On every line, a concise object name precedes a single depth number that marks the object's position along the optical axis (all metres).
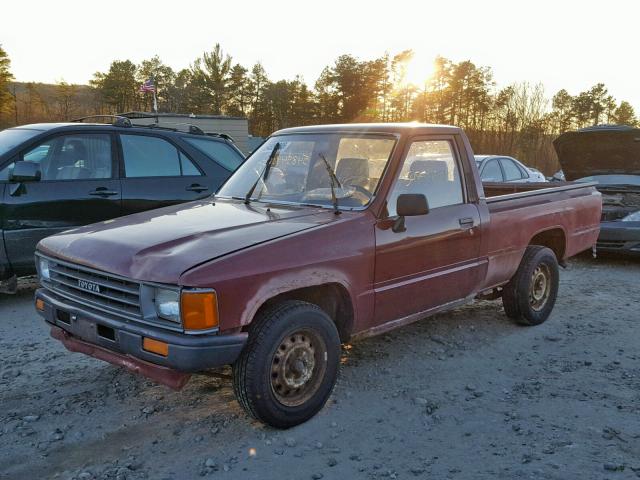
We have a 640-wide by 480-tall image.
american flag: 28.12
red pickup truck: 3.02
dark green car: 5.70
